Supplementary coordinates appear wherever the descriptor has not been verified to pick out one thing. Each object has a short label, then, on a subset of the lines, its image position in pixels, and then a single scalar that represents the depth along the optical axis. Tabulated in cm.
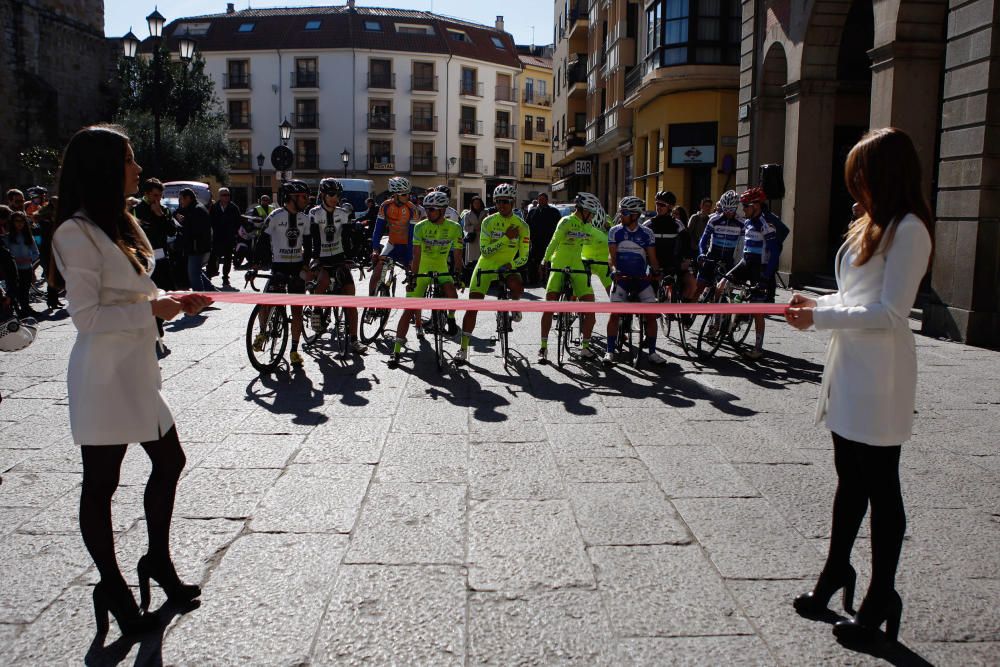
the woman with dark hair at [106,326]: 333
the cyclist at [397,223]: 1277
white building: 6900
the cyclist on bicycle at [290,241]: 991
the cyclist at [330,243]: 1065
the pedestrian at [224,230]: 2009
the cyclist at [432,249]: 1020
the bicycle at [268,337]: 923
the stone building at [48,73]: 3766
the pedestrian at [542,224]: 1759
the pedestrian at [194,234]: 1494
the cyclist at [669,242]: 1110
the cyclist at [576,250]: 1034
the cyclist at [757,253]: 1060
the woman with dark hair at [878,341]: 335
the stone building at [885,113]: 1146
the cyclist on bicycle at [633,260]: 1007
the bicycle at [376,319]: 1152
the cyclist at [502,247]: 1023
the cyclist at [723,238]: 1128
